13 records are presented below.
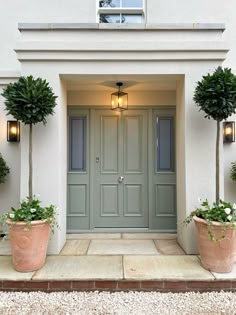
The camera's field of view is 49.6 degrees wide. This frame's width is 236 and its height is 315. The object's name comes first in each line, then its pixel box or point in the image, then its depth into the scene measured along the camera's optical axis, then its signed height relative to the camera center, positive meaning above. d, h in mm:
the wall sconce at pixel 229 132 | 4422 +463
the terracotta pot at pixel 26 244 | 3115 -1057
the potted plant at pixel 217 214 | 3102 -708
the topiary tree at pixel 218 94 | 3219 +825
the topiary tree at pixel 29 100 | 3262 +756
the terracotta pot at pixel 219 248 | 3082 -1101
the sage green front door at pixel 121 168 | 4875 -185
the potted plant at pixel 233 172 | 4387 -237
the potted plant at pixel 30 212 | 3133 -689
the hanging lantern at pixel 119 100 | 4664 +1073
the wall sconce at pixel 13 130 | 4492 +502
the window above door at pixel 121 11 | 4855 +2807
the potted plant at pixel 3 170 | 4387 -200
